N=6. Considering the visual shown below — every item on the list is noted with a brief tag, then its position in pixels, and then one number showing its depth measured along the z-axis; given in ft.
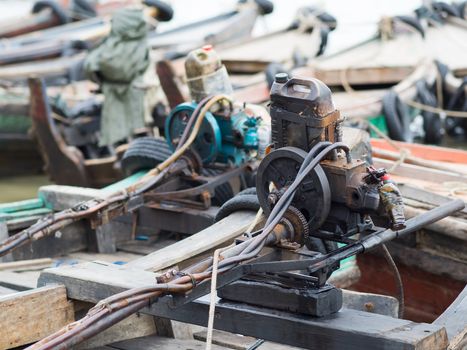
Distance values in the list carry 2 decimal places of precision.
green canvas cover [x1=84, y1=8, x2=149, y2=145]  39.34
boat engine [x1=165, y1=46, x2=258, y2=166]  21.78
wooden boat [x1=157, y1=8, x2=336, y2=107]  43.62
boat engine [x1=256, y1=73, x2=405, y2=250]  14.18
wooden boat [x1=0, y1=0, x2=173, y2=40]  62.22
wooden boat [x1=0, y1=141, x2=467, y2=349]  13.77
